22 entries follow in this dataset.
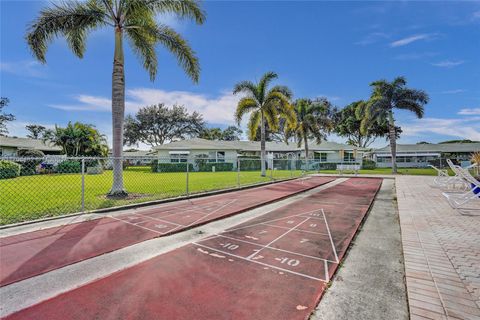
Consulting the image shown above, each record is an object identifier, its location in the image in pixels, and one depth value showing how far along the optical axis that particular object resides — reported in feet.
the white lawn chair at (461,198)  23.37
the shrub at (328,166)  123.40
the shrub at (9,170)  51.34
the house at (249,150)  106.22
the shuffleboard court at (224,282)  8.49
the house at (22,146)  105.60
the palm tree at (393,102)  90.22
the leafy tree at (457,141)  212.89
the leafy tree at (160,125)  163.02
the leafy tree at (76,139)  96.53
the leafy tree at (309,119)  100.32
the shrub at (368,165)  132.98
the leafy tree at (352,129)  166.79
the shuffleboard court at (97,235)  12.57
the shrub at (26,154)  60.20
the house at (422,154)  148.66
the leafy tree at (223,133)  197.81
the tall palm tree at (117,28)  31.01
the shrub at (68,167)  70.23
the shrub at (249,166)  103.09
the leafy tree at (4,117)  134.10
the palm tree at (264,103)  69.51
